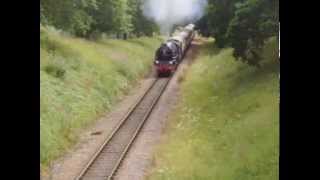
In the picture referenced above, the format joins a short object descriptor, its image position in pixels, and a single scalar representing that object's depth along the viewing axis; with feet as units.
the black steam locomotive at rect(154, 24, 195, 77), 145.28
